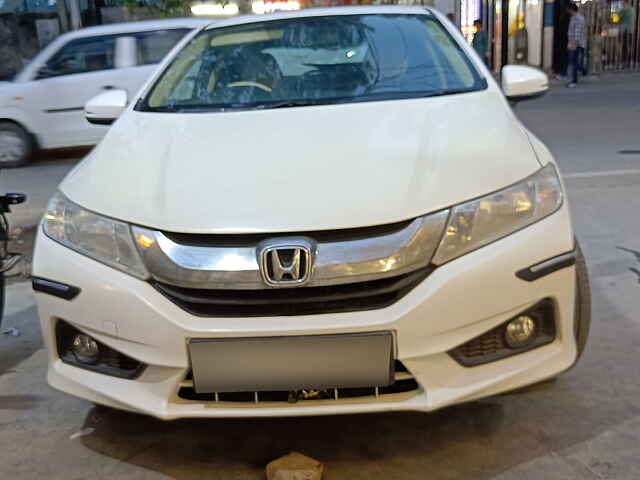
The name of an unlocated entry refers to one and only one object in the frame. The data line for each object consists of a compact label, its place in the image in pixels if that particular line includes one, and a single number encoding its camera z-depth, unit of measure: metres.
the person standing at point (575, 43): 16.33
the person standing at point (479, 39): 16.23
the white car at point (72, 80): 9.32
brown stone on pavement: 2.42
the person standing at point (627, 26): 18.53
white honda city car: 2.25
